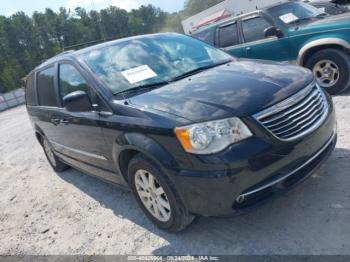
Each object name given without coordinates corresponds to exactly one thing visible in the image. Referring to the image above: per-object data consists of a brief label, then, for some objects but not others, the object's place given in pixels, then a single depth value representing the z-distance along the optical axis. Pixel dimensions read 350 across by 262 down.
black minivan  2.73
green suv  5.89
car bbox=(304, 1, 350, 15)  7.29
